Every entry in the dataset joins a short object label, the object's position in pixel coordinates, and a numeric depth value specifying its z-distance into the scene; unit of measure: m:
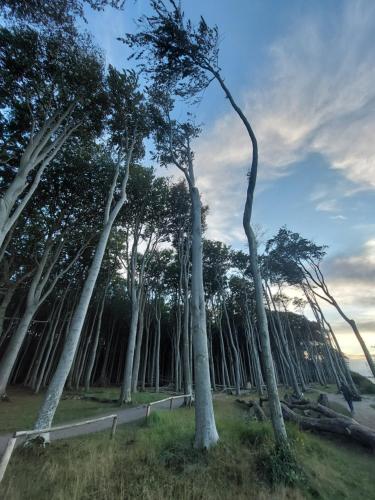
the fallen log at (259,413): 10.02
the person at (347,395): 13.63
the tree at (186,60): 8.73
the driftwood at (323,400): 14.70
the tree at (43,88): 9.56
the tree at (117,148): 6.44
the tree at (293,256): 21.09
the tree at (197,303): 5.88
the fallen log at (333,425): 7.93
